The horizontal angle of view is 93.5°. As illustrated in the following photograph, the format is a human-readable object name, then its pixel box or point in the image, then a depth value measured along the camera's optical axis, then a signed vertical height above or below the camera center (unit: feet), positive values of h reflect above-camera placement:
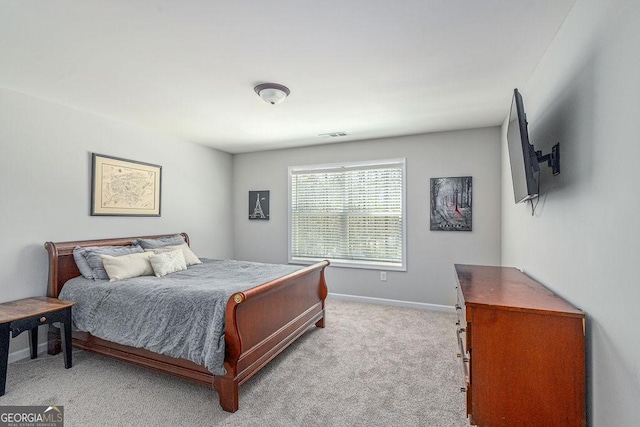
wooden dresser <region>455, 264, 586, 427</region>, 4.83 -2.41
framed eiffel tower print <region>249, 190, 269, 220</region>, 16.96 +0.67
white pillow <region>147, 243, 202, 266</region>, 12.08 -1.57
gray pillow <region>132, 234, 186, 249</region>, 12.01 -1.09
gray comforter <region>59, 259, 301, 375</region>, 6.98 -2.48
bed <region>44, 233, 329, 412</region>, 6.82 -3.13
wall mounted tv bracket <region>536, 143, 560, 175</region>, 6.01 +1.20
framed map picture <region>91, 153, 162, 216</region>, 11.08 +1.14
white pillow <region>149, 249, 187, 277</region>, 10.38 -1.69
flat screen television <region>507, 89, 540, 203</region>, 5.70 +1.26
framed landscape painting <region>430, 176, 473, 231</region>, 12.74 +0.58
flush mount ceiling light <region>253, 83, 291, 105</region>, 8.46 +3.56
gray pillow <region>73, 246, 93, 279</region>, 9.73 -1.57
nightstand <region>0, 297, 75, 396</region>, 7.22 -2.70
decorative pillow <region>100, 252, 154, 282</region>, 9.51 -1.66
